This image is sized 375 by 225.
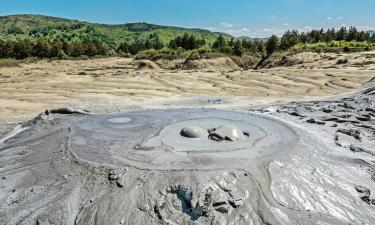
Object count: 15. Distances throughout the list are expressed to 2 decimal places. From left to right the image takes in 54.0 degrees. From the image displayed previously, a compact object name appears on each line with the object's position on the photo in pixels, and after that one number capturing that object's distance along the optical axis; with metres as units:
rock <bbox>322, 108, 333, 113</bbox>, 13.57
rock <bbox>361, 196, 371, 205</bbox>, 7.42
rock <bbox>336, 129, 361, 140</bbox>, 10.66
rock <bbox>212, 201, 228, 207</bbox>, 6.92
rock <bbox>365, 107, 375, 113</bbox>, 13.49
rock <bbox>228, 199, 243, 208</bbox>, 6.95
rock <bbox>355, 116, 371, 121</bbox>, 12.39
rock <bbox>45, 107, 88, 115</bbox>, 13.73
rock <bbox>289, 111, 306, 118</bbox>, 13.11
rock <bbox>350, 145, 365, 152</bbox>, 9.65
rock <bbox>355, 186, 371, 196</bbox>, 7.66
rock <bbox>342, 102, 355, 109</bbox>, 14.23
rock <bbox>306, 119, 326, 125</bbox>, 11.86
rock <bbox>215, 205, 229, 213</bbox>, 6.80
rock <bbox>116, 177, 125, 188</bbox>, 7.61
